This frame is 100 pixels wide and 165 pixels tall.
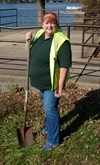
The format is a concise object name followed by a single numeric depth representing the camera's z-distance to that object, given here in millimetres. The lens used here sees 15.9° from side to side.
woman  3928
